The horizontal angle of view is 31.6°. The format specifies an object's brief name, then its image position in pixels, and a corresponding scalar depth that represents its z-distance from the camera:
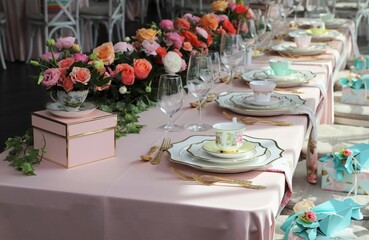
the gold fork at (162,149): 1.78
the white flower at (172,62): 2.40
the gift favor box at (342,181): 2.40
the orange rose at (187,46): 2.72
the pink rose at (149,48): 2.48
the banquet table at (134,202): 1.49
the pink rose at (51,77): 1.73
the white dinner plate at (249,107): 2.22
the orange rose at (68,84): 1.74
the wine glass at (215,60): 2.49
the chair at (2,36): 6.66
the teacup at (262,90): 2.30
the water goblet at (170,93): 1.94
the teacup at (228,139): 1.71
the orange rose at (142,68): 2.33
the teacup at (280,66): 2.79
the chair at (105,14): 7.36
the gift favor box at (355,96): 3.52
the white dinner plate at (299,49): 3.43
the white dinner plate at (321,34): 3.95
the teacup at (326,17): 4.67
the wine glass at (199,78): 2.10
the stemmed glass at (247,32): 3.19
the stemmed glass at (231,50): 2.67
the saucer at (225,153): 1.70
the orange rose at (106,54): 2.06
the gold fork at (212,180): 1.60
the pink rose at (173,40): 2.66
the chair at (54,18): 6.62
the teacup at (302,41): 3.47
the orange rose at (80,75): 1.74
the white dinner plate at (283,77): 2.69
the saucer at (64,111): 1.73
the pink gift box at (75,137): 1.70
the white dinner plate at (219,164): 1.66
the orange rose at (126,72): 2.28
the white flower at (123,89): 2.29
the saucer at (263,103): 2.28
